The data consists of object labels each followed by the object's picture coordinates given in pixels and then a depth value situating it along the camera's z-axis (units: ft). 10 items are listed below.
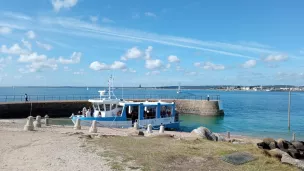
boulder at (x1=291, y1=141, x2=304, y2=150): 69.66
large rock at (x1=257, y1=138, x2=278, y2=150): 60.95
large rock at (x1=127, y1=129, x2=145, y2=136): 68.09
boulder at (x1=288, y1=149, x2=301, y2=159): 56.39
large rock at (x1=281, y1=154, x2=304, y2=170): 38.96
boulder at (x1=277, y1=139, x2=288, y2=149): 64.36
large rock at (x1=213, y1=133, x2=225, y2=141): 70.18
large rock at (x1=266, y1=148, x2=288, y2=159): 43.68
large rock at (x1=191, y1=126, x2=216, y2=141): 65.38
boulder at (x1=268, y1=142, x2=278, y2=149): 62.28
